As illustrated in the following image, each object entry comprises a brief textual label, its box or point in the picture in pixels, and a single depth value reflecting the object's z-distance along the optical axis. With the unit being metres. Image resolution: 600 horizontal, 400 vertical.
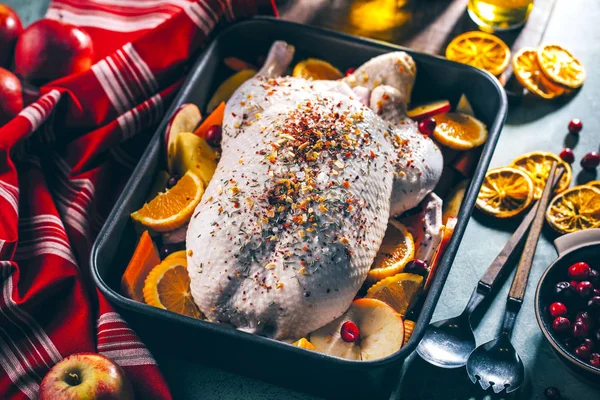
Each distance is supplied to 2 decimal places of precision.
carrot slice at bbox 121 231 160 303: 2.54
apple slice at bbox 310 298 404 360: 2.34
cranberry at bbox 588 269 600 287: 2.57
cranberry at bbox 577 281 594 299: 2.53
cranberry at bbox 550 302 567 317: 2.52
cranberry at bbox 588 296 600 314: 2.53
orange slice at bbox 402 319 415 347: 2.34
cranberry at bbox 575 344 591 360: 2.45
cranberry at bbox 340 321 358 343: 2.40
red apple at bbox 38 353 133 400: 2.30
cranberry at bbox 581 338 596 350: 2.47
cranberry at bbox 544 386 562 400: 2.52
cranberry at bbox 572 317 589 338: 2.47
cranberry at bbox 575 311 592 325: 2.51
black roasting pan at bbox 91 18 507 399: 2.25
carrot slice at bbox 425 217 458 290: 2.47
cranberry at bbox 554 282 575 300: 2.54
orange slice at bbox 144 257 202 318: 2.51
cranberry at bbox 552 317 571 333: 2.48
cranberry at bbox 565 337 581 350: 2.48
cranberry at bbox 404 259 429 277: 2.55
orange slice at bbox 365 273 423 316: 2.49
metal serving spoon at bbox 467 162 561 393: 2.53
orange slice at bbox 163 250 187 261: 2.61
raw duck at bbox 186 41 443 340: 2.34
